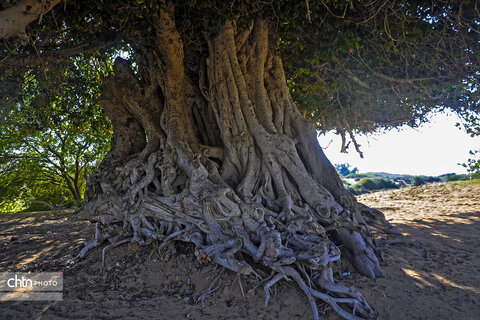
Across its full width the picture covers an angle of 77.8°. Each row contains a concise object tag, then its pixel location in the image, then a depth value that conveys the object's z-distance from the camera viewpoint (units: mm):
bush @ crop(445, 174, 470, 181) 21314
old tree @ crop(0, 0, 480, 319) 3967
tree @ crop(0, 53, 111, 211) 7738
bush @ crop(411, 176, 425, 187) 24441
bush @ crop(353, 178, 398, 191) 26930
